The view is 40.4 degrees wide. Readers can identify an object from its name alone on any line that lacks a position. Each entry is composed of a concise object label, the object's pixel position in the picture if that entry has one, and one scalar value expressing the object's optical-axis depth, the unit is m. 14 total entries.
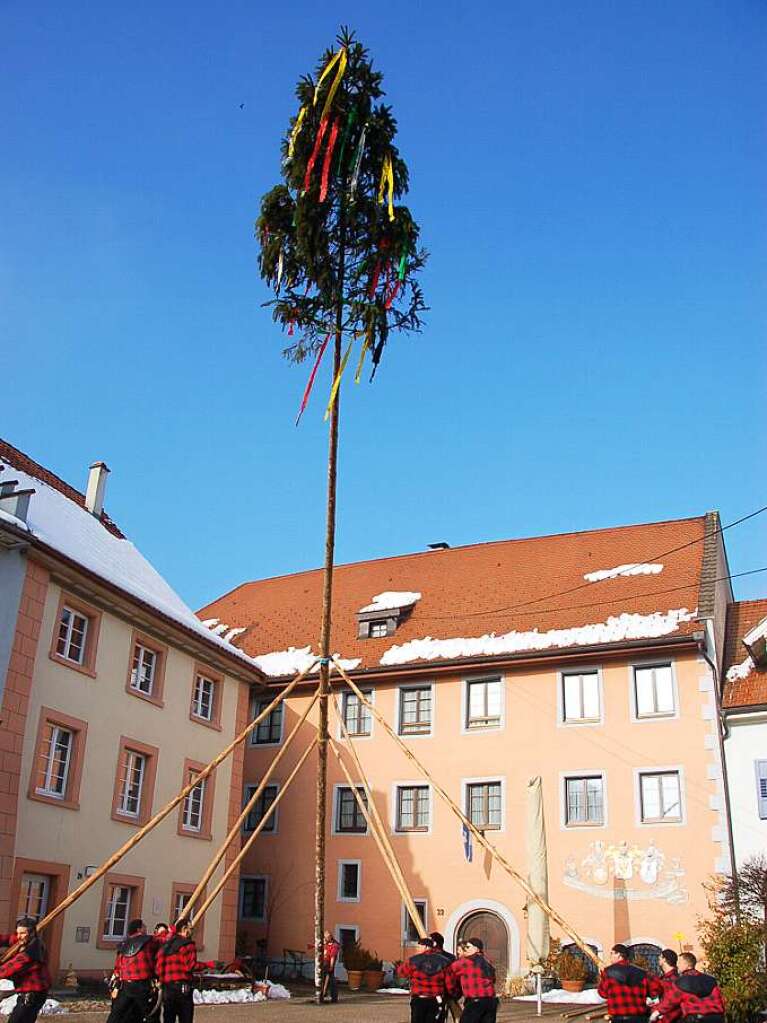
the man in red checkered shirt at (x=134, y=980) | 11.48
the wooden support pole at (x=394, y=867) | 16.88
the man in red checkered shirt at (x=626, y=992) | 11.09
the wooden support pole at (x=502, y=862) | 15.82
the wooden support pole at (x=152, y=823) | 15.84
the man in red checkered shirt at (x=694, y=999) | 10.84
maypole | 18.88
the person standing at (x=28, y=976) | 10.80
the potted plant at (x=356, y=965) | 25.44
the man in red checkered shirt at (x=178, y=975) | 11.80
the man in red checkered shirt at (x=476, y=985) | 11.44
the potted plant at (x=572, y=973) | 22.86
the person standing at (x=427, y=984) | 12.05
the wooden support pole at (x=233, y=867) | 16.60
